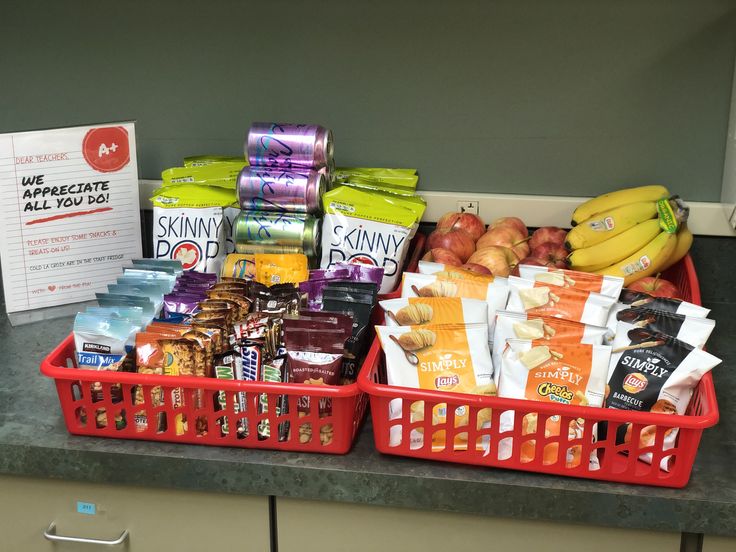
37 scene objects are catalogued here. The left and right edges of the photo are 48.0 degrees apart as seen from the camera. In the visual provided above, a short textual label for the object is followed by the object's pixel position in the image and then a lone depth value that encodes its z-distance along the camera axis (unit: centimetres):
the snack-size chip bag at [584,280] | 146
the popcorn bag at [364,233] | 166
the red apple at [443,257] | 166
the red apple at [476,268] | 158
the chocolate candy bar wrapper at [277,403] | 128
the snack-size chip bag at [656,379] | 121
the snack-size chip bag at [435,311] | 136
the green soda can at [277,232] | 166
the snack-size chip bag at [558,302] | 139
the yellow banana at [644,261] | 164
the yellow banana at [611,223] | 167
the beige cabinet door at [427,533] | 122
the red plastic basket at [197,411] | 124
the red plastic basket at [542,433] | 115
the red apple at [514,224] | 178
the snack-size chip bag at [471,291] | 146
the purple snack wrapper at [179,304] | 144
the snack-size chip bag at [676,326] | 132
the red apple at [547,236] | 175
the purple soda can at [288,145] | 166
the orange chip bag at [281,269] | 161
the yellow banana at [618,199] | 170
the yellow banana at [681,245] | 169
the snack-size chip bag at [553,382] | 121
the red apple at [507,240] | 174
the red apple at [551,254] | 169
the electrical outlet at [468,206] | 186
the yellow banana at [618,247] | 165
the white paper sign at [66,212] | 167
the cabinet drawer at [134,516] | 131
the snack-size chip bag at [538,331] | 129
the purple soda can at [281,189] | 165
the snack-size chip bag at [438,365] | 124
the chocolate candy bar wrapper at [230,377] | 128
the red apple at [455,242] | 172
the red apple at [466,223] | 179
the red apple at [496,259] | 165
